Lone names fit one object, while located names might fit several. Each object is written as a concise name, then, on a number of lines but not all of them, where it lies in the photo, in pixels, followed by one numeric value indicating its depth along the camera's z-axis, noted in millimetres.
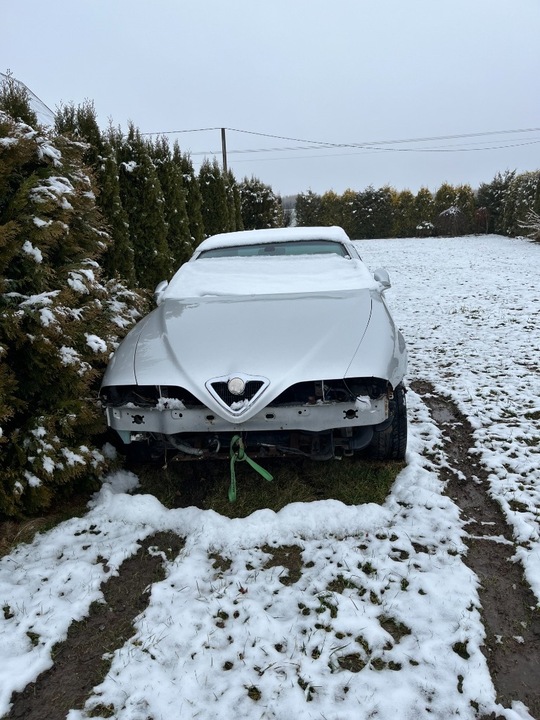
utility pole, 24380
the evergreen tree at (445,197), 29188
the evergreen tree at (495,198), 28062
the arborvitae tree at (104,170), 5805
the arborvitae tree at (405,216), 29297
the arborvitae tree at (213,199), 13079
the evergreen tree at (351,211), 29500
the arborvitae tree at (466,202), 29062
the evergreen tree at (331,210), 29594
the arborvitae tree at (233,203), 14469
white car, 2777
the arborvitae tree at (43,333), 2789
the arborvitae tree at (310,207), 29953
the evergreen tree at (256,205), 18578
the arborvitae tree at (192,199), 10523
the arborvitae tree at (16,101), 3205
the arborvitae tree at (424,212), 29031
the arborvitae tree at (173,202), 8734
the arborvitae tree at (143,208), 6867
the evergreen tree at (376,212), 29188
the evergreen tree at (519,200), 23172
